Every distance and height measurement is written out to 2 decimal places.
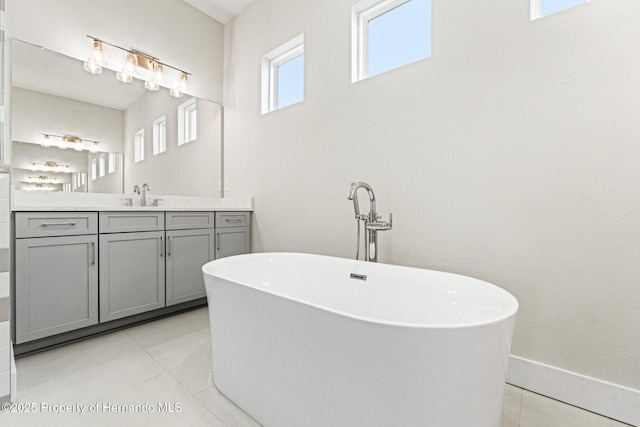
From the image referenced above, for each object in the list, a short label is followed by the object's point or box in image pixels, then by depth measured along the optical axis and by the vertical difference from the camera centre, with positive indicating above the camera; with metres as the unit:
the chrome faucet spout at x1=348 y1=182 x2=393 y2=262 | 1.78 -0.10
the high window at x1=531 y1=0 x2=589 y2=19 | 1.45 +1.03
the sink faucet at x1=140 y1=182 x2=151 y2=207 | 2.58 +0.08
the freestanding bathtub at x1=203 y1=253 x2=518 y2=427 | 0.81 -0.48
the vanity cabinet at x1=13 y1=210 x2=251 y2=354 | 1.68 -0.43
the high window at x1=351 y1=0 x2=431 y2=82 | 1.95 +1.24
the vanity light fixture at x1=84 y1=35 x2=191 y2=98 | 2.31 +1.19
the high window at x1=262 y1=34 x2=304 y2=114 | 2.71 +1.28
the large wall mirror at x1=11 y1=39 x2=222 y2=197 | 2.03 +0.58
